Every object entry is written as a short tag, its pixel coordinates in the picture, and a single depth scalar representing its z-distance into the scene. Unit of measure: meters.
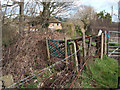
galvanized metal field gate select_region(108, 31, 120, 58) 7.92
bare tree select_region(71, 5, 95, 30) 32.53
